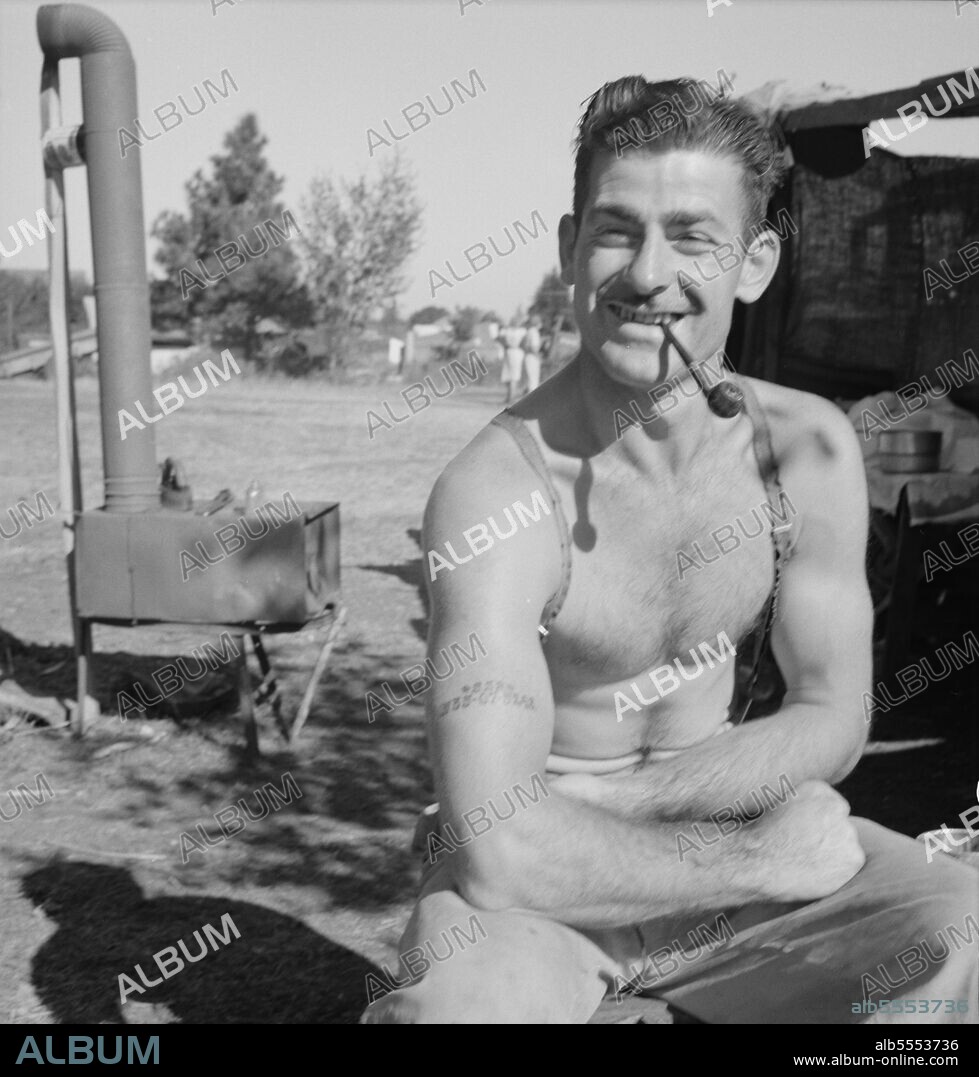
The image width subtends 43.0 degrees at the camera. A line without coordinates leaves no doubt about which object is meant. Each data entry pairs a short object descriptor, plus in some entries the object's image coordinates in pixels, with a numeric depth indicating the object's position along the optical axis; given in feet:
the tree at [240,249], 128.57
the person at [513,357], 81.61
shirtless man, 5.61
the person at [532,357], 82.02
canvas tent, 19.79
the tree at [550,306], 108.77
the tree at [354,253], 128.67
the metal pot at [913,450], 18.95
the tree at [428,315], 228.22
